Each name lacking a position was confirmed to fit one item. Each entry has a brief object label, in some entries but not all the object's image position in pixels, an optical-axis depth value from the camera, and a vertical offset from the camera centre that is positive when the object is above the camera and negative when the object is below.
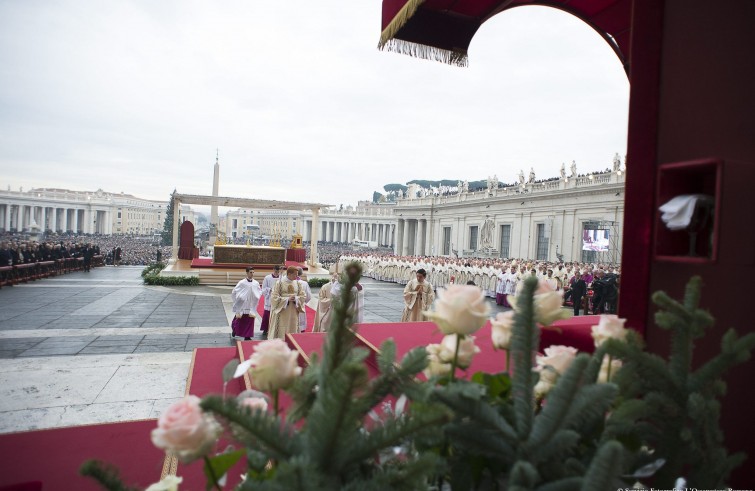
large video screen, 25.67 +0.82
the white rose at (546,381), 1.24 -0.39
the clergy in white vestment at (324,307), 8.78 -1.45
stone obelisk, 36.51 +3.73
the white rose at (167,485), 0.98 -0.59
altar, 23.00 -1.07
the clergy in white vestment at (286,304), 8.93 -1.42
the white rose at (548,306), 1.18 -0.16
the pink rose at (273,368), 1.05 -0.33
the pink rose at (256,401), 1.11 -0.46
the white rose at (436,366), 1.28 -0.37
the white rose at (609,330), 1.29 -0.23
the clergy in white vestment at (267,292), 10.53 -1.44
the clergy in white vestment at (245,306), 9.23 -1.55
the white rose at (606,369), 1.26 -0.35
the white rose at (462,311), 1.15 -0.18
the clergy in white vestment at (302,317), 9.21 -1.73
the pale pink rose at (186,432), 0.87 -0.41
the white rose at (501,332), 1.33 -0.27
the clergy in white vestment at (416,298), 9.75 -1.25
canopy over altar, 22.39 +1.73
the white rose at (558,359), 1.22 -0.31
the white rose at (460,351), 1.28 -0.32
